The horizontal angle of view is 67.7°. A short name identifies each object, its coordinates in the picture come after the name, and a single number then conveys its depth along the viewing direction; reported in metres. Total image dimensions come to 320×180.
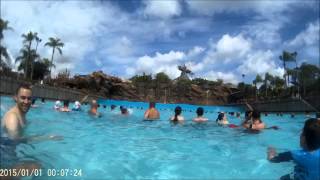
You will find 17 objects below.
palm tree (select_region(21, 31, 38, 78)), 42.63
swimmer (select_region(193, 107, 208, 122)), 9.33
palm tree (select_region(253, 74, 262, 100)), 55.89
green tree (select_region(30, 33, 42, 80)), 43.11
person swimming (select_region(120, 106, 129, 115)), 12.95
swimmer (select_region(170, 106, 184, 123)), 9.30
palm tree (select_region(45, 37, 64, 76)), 46.20
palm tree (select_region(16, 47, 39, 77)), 43.55
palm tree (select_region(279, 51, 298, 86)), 48.16
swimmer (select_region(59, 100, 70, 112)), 12.88
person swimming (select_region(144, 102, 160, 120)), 10.50
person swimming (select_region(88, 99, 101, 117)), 11.61
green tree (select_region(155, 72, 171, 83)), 48.46
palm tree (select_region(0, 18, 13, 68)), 29.28
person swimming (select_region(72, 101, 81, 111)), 14.10
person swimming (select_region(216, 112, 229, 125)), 9.52
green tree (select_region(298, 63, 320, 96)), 41.87
